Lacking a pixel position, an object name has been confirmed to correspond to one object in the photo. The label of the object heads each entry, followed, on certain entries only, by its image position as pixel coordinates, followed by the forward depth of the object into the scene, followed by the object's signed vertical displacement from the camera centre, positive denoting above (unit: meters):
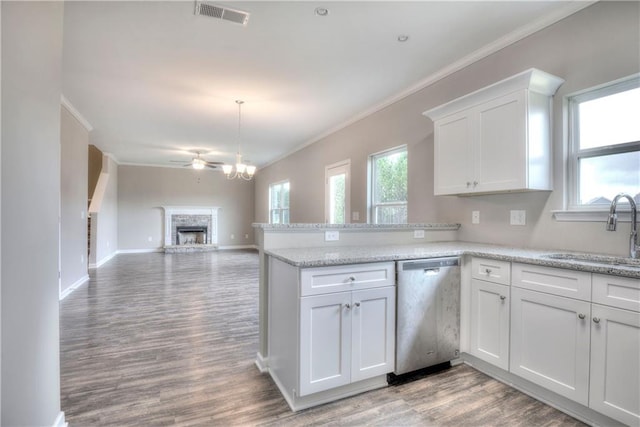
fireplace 9.84 -0.74
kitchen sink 1.85 -0.29
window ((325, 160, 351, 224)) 5.11 +0.36
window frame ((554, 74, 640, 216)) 2.10 +0.45
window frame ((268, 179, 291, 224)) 7.97 +0.17
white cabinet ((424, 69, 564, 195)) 2.28 +0.61
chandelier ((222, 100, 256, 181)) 4.61 +0.76
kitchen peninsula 1.62 -0.56
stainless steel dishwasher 2.16 -0.72
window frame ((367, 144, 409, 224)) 4.55 +0.34
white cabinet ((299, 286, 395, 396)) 1.86 -0.78
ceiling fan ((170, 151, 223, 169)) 6.14 +0.96
